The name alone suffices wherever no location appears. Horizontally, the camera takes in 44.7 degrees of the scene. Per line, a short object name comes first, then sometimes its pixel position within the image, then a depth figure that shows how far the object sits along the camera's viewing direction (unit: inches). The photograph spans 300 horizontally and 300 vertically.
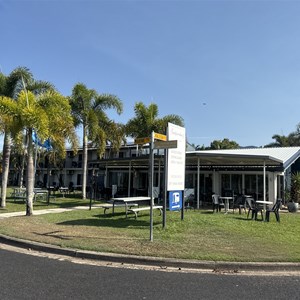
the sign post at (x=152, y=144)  361.7
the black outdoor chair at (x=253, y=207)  564.2
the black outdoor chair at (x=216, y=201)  672.3
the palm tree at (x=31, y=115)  576.1
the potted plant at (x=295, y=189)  914.1
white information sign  447.2
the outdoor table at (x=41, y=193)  864.3
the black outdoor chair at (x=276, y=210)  540.5
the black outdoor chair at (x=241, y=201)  681.7
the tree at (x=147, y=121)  1000.9
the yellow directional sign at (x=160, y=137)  396.2
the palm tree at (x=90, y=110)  1029.2
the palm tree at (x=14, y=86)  741.5
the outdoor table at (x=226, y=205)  678.8
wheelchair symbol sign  451.5
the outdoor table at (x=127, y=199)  543.4
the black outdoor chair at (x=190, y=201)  814.2
